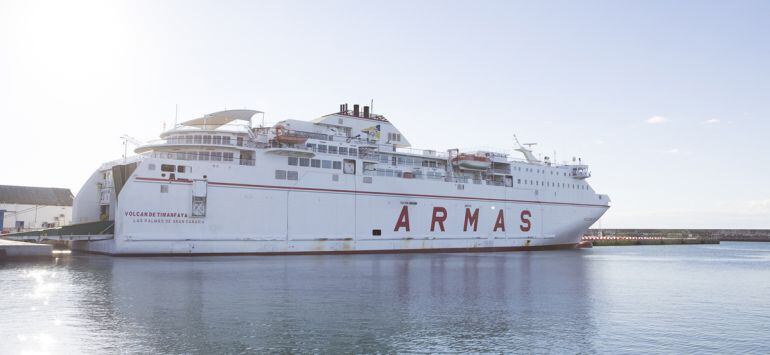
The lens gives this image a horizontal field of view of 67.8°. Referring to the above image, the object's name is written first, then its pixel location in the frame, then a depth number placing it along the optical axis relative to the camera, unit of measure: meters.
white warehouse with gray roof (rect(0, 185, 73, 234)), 67.56
